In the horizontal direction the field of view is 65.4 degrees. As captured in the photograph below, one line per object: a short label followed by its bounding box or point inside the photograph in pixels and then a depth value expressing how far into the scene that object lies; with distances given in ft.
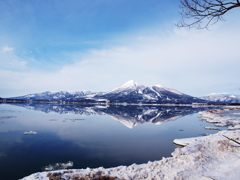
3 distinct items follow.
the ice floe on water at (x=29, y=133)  73.93
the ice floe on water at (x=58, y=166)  37.39
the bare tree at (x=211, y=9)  23.43
